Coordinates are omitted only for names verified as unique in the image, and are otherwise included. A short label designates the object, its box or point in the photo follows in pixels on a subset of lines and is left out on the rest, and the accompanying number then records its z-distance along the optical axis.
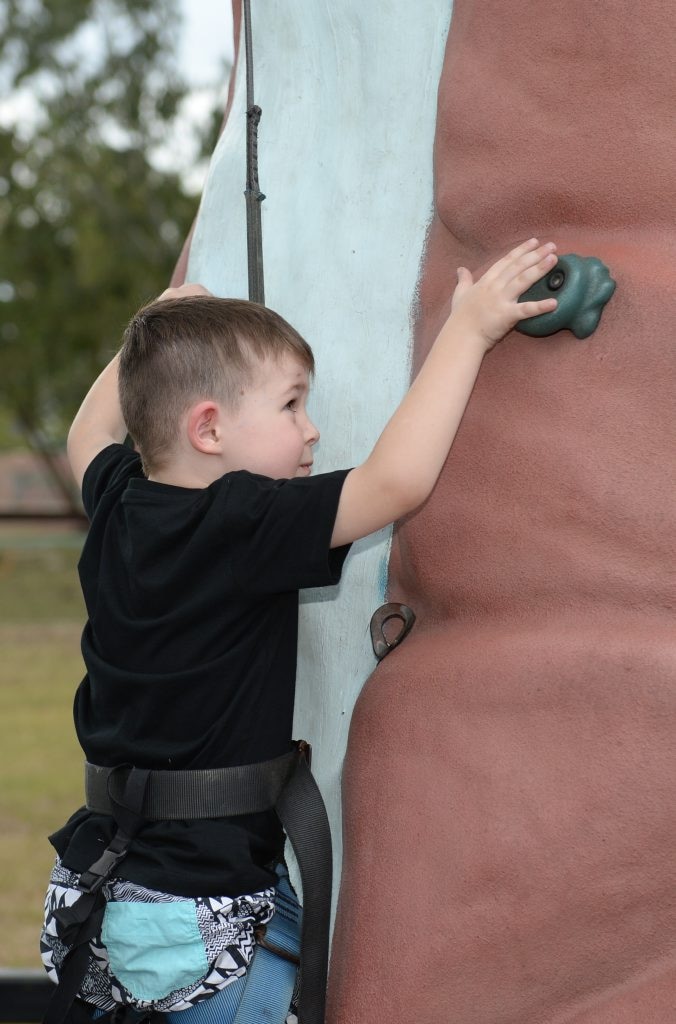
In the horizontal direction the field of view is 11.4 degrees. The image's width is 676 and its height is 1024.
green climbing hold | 3.12
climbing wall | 3.05
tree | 21.72
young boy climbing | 3.20
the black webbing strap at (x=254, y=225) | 3.44
